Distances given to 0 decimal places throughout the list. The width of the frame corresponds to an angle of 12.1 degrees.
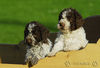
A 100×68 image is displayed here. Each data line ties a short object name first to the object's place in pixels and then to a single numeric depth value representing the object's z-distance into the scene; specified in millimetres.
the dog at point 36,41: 5993
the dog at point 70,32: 5811
